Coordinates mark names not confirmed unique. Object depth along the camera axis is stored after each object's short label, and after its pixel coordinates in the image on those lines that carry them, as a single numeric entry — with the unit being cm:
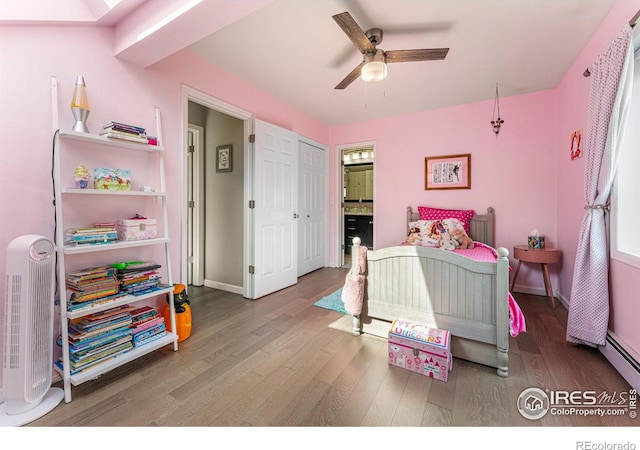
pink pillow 358
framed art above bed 370
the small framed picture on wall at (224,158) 340
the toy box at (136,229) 182
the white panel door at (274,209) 310
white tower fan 132
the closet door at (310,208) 420
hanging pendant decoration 336
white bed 167
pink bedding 175
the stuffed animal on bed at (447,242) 302
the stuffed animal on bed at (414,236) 326
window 178
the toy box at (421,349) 163
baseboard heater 153
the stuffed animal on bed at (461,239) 313
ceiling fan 189
